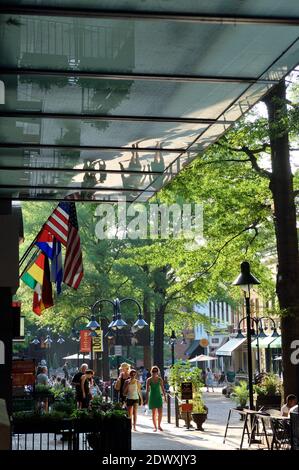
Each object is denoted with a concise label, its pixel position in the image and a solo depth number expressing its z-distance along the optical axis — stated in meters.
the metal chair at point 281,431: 17.01
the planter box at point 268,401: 23.97
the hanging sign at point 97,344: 44.39
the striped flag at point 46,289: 21.17
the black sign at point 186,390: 25.11
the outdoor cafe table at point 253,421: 17.69
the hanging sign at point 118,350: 45.31
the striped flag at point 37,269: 23.38
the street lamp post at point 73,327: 56.59
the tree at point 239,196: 22.73
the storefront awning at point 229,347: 80.56
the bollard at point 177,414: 26.53
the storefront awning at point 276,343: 64.31
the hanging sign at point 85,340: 50.88
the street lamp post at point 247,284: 20.11
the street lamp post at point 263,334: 48.19
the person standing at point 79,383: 23.11
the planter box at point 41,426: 13.86
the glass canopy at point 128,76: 7.29
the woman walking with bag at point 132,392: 24.41
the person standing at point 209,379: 71.00
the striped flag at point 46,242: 21.77
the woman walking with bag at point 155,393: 24.45
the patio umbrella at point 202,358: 76.23
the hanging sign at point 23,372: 18.73
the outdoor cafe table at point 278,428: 16.98
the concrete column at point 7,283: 13.52
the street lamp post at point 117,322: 37.19
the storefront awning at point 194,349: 112.55
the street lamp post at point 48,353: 95.16
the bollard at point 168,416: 28.64
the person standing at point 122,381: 25.16
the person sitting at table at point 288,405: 18.03
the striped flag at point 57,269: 22.79
